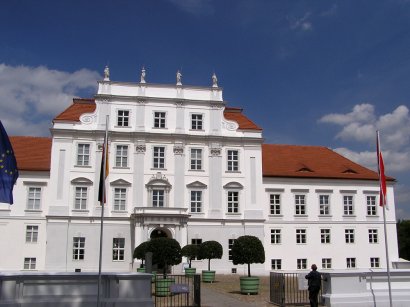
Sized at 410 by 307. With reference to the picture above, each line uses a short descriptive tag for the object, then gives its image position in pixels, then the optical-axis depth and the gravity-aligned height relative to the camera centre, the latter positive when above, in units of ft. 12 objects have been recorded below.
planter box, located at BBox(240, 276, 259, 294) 69.97 -4.80
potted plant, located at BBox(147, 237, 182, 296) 77.56 -0.33
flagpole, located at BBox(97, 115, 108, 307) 48.55 +9.14
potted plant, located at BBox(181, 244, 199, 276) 101.71 -0.21
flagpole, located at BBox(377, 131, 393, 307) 55.36 +8.78
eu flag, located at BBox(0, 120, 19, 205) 44.32 +7.23
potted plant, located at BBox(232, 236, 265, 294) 81.46 -0.12
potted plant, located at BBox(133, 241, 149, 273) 84.05 -0.23
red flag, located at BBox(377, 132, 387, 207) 55.82 +8.47
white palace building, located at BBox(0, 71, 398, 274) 118.32 +14.43
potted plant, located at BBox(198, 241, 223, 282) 98.73 +0.00
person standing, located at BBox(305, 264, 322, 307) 52.70 -3.55
